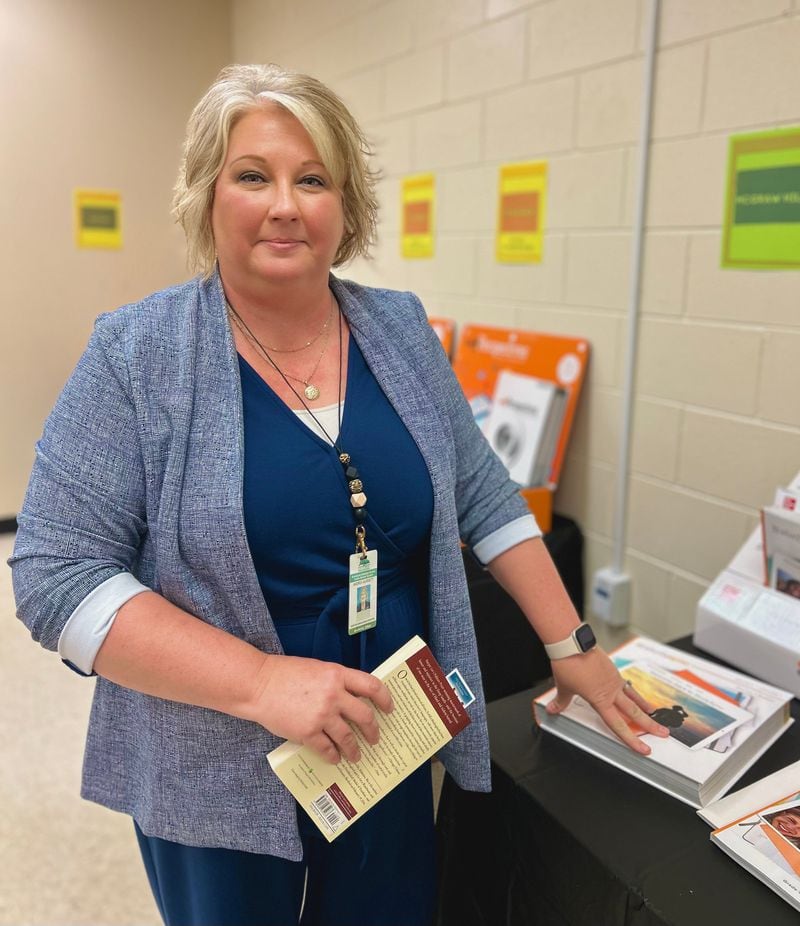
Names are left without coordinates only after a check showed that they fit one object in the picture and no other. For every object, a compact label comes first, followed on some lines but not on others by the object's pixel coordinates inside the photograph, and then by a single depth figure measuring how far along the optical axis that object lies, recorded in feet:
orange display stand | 7.15
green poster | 5.19
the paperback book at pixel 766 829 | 2.85
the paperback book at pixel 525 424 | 7.30
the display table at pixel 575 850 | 2.88
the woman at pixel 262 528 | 2.75
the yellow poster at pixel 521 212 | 7.33
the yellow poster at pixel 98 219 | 12.61
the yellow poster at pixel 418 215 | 8.88
